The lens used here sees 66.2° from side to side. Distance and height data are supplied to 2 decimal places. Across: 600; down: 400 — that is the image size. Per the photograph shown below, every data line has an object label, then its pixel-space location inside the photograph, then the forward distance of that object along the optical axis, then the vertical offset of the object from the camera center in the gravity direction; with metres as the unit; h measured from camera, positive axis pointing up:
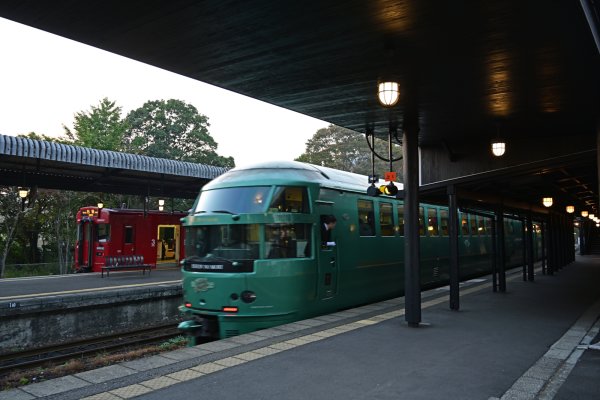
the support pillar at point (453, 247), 9.92 -0.22
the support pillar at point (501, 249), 12.79 -0.34
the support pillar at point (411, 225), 8.26 +0.23
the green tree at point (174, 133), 41.44 +9.87
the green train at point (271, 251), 8.29 -0.24
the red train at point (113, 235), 21.56 +0.23
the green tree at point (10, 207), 25.64 +1.88
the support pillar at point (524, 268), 16.03 -1.10
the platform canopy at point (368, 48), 4.78 +2.38
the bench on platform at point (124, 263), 19.30 -1.04
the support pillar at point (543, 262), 18.94 -1.09
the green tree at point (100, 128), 31.14 +7.96
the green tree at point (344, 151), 49.41 +9.54
